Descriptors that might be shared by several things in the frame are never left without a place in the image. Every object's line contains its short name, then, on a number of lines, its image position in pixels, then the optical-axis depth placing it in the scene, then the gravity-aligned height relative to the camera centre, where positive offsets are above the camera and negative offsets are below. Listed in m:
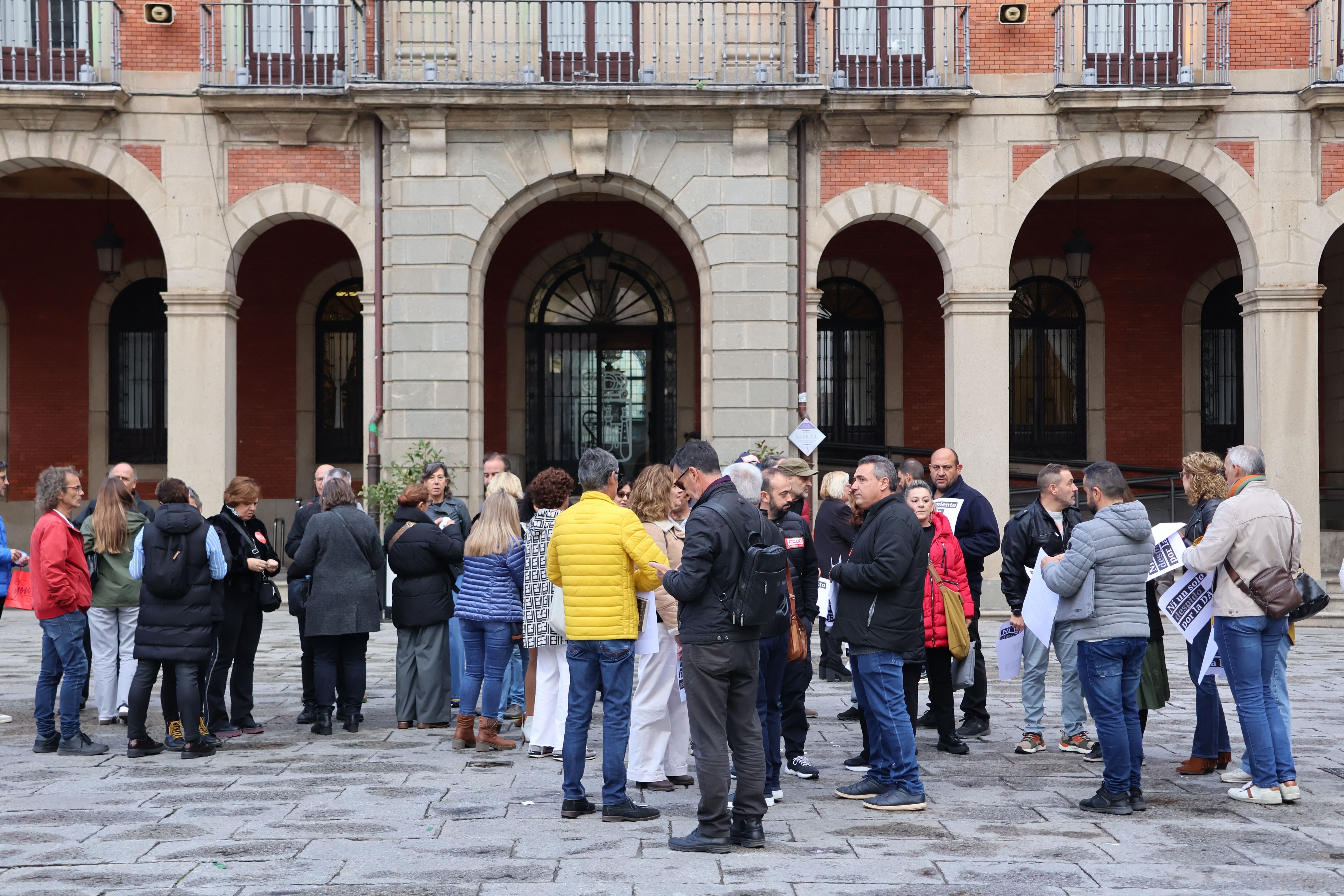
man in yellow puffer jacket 6.41 -0.84
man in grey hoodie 6.50 -0.87
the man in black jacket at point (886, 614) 6.46 -0.84
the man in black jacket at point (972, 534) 8.46 -0.59
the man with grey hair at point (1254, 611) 6.66 -0.85
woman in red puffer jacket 7.77 -0.95
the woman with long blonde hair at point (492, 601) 8.16 -0.96
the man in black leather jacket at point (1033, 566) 7.90 -0.79
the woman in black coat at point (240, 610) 8.47 -1.06
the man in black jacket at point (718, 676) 5.91 -1.04
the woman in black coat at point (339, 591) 8.53 -0.94
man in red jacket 8.11 -1.03
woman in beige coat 6.92 -1.24
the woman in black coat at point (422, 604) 8.67 -1.06
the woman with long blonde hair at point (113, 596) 8.51 -0.99
